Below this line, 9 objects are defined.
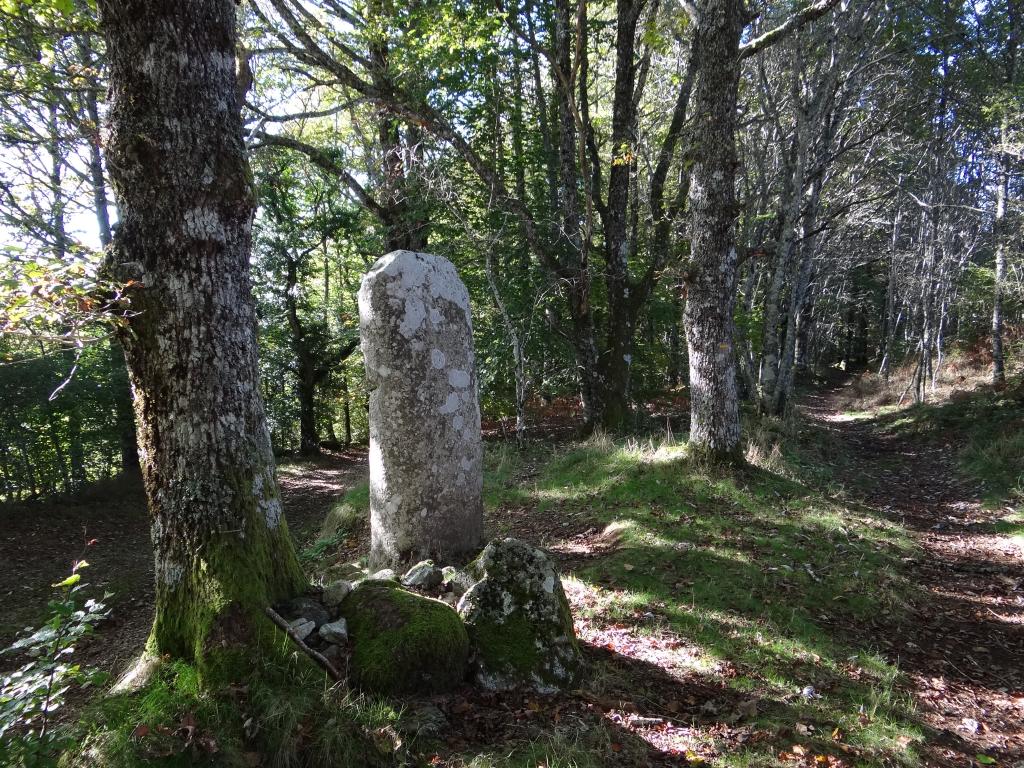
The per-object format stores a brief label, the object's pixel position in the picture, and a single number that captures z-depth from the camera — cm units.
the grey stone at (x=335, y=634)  330
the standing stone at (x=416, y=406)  516
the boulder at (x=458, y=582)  418
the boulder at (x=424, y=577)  427
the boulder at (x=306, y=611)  328
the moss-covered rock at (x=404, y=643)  327
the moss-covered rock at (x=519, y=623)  355
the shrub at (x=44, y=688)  208
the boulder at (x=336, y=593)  355
